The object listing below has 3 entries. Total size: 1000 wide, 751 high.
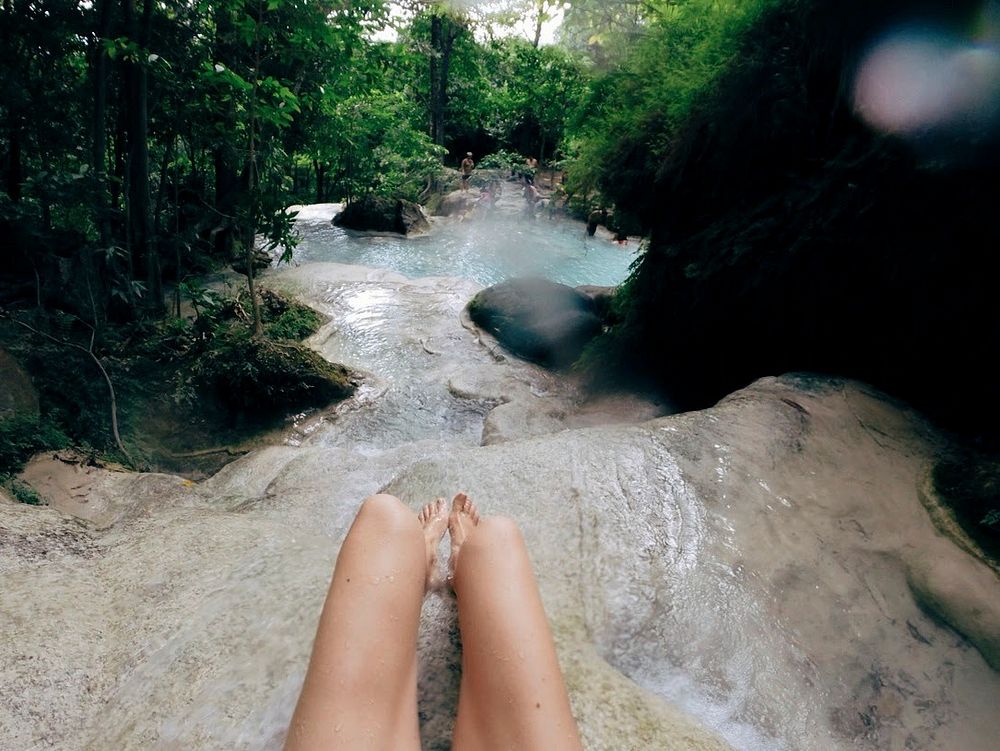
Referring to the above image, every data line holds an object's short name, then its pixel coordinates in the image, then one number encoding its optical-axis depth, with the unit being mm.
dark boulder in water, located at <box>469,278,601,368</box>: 7406
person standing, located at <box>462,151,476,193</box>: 20234
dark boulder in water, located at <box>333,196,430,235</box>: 14617
